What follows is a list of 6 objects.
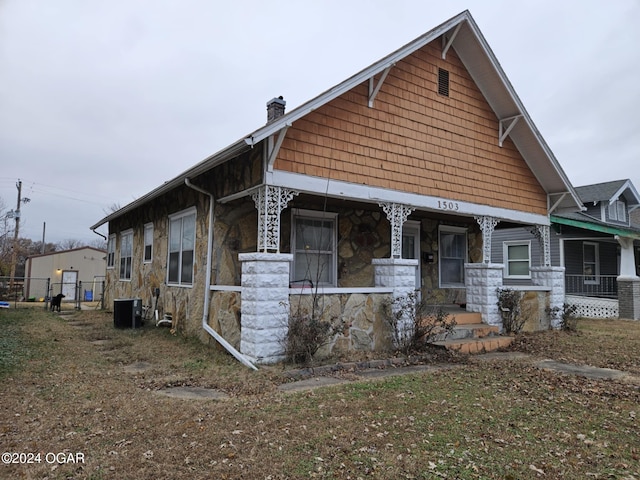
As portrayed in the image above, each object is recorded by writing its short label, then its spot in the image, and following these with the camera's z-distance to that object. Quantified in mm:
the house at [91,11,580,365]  6664
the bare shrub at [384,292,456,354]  7434
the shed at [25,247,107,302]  29844
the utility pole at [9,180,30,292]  30256
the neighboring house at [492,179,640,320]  15414
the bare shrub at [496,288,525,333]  9375
